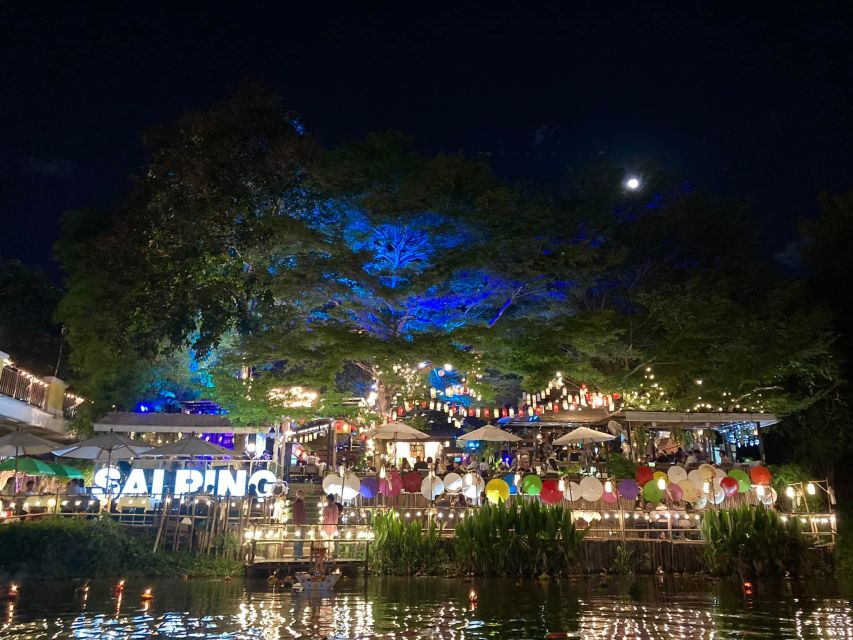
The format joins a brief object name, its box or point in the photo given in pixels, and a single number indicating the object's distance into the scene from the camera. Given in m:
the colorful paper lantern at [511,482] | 16.27
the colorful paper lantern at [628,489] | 15.25
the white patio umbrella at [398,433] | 17.50
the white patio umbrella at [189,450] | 16.86
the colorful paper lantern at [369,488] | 14.84
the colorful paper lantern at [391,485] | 15.02
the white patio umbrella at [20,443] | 16.67
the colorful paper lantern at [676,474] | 15.21
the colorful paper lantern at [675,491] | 15.18
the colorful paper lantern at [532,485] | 14.97
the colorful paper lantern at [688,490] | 15.19
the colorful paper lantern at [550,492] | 14.76
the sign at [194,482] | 17.73
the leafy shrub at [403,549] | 14.27
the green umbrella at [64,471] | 20.19
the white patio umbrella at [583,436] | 18.23
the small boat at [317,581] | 11.48
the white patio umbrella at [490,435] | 17.94
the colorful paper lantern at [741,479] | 15.49
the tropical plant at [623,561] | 14.66
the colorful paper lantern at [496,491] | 14.67
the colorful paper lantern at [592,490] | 14.91
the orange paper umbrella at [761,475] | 15.88
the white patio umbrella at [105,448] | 17.23
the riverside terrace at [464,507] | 14.56
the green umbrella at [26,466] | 18.06
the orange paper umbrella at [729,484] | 15.16
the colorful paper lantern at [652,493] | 15.08
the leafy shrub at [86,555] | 13.53
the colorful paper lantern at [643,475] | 15.60
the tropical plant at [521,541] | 13.78
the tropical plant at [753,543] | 13.94
